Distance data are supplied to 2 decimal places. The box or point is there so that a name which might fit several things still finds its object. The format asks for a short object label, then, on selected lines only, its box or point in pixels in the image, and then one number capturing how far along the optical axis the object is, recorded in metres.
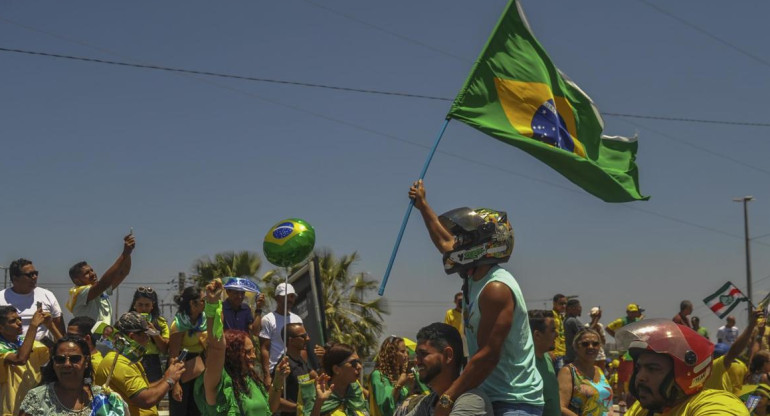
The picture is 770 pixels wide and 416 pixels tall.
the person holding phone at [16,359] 7.72
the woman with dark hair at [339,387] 7.80
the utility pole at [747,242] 35.56
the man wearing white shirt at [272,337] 10.41
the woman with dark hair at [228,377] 7.00
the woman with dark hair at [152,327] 8.64
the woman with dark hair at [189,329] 8.38
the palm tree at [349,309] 28.31
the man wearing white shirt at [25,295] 8.65
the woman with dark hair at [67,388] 6.11
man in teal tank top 4.75
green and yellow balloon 9.80
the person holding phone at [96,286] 8.94
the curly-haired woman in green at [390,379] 9.10
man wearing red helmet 3.85
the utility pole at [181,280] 39.43
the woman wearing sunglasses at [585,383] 7.67
